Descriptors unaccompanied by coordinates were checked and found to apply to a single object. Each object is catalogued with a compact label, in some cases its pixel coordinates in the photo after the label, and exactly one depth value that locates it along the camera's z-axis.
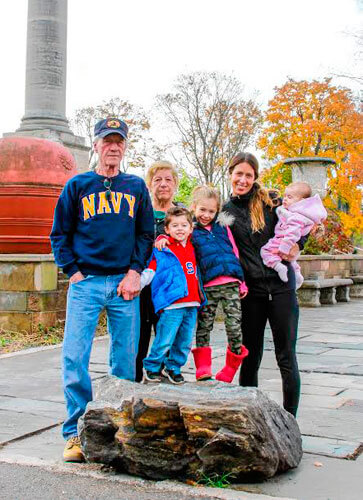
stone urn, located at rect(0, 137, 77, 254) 9.48
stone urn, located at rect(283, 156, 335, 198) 17.45
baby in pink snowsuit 4.06
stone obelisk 15.94
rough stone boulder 3.27
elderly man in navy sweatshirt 3.83
